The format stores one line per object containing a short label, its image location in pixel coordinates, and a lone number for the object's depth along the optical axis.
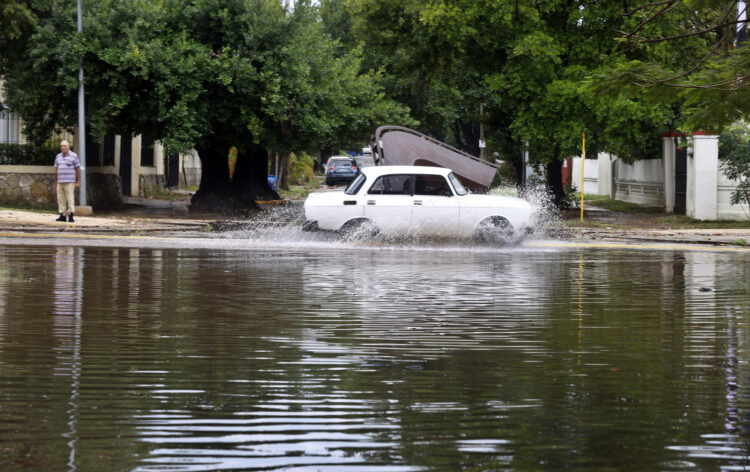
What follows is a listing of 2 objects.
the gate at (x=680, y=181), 34.09
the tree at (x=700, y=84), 13.45
